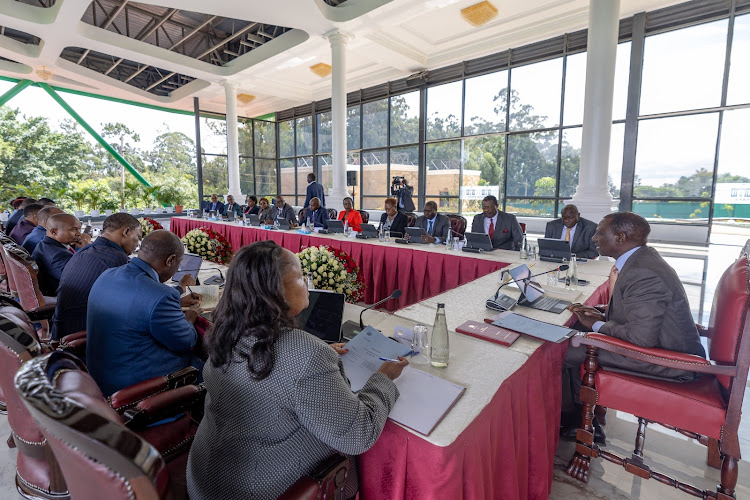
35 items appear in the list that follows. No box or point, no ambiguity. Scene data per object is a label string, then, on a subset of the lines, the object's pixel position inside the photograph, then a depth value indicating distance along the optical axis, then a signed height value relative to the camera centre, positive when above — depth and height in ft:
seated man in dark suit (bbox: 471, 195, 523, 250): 15.06 -0.62
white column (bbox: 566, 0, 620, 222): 17.66 +4.90
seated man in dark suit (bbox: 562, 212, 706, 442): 5.42 -1.39
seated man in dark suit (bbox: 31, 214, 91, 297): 8.73 -0.89
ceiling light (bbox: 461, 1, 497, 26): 21.39 +11.48
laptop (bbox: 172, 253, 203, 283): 8.25 -1.29
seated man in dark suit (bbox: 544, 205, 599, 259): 13.00 -0.70
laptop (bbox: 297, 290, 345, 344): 5.23 -1.47
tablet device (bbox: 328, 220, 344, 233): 18.54 -0.80
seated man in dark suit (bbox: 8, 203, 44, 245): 13.61 -0.65
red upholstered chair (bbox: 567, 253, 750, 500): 4.88 -2.45
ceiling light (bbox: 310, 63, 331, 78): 30.93 +11.70
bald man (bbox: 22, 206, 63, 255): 10.91 -0.80
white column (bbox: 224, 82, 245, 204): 35.09 +6.03
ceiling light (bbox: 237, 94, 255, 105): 41.16 +12.16
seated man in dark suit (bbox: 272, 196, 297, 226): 24.51 -0.12
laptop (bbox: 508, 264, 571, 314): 6.92 -1.56
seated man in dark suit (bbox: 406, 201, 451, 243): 16.69 -0.53
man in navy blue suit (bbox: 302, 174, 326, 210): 26.73 +1.29
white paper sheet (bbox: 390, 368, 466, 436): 3.42 -1.85
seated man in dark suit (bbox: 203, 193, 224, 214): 34.04 +0.29
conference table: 3.27 -2.13
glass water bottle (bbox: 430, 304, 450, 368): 4.44 -1.56
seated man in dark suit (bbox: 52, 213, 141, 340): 6.52 -1.24
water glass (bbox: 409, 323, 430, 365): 4.75 -1.64
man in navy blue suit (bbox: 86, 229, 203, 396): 4.76 -1.54
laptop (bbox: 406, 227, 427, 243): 15.16 -0.90
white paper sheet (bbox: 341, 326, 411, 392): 4.18 -1.67
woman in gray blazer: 2.89 -1.47
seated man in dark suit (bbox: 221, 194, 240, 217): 32.83 +0.38
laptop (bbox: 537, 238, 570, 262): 11.25 -1.12
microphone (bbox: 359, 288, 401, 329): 5.00 -1.16
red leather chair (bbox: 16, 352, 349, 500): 1.62 -1.05
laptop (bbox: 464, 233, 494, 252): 12.95 -1.04
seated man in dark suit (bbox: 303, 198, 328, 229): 22.26 -0.23
